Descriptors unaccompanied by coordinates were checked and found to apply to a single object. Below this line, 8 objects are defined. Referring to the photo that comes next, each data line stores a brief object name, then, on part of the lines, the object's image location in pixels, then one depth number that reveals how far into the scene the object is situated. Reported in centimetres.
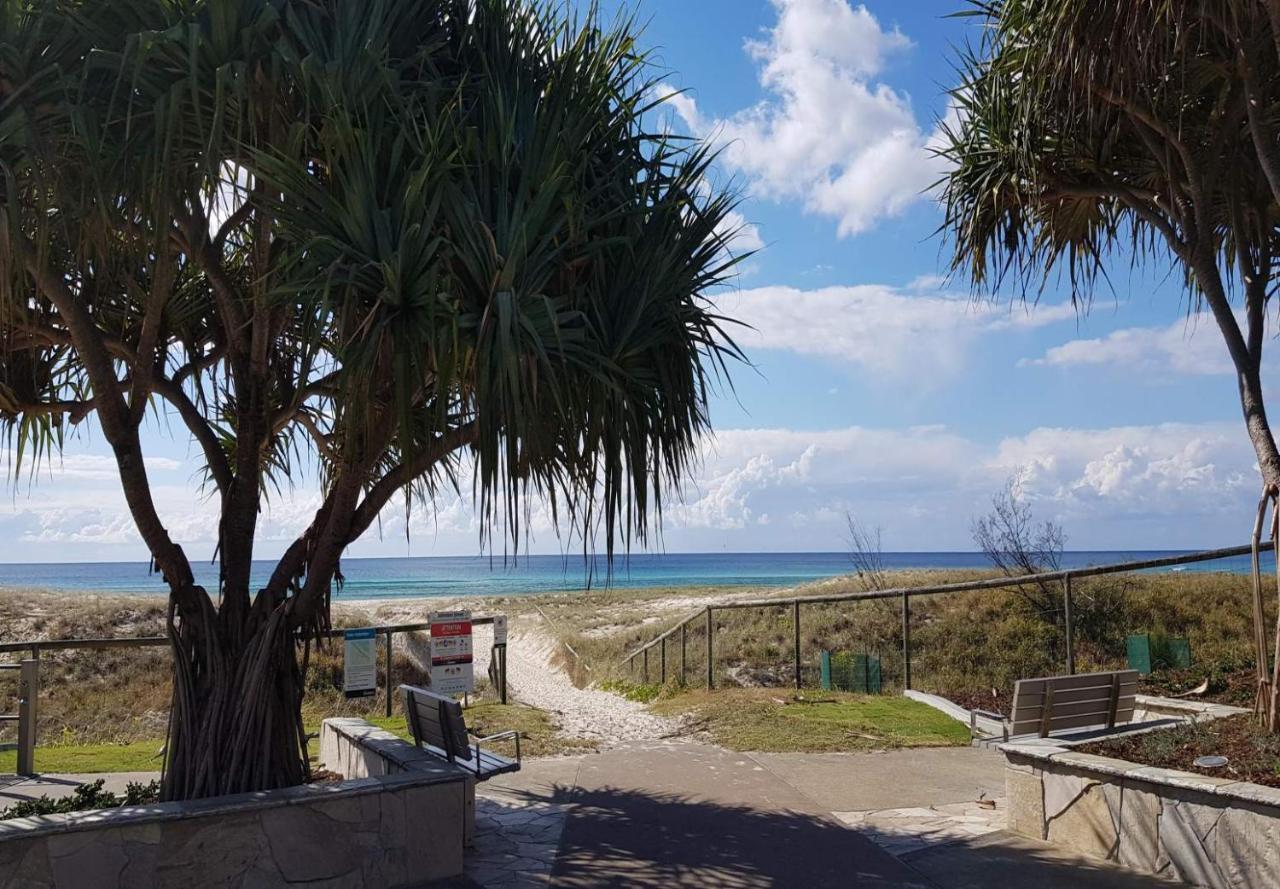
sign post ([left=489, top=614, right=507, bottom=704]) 1177
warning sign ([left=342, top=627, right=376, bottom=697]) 919
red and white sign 1030
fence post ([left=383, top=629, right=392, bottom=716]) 1084
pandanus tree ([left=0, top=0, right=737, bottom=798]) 464
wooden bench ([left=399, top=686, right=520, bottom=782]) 583
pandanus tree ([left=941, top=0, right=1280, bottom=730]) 587
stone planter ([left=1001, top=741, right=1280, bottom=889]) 446
